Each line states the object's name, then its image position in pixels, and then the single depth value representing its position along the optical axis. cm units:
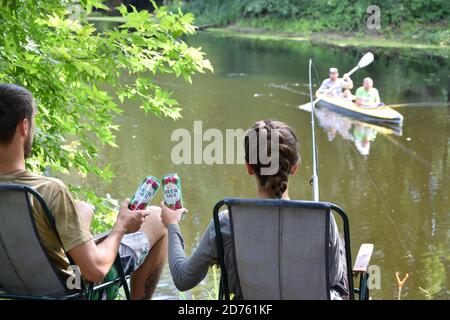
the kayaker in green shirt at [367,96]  1571
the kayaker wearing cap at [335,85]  1736
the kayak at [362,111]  1497
